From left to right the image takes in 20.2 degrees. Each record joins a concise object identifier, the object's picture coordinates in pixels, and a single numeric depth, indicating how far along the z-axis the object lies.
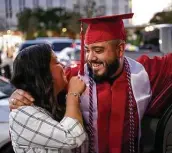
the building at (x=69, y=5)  28.67
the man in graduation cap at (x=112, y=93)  2.34
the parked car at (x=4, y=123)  3.77
